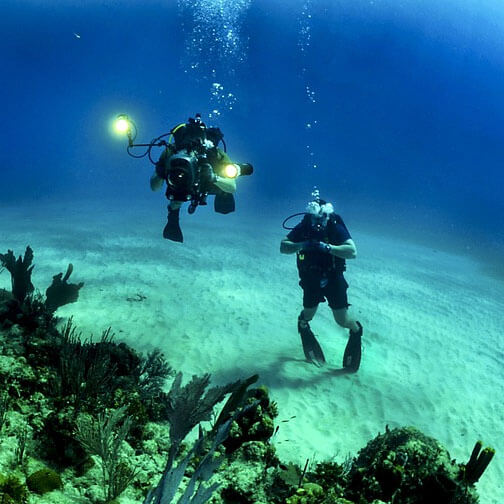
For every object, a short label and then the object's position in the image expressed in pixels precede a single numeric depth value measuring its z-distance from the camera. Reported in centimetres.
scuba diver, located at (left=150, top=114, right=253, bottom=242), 393
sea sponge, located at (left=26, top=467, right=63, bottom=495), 188
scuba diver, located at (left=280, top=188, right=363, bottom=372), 573
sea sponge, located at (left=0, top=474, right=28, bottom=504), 167
